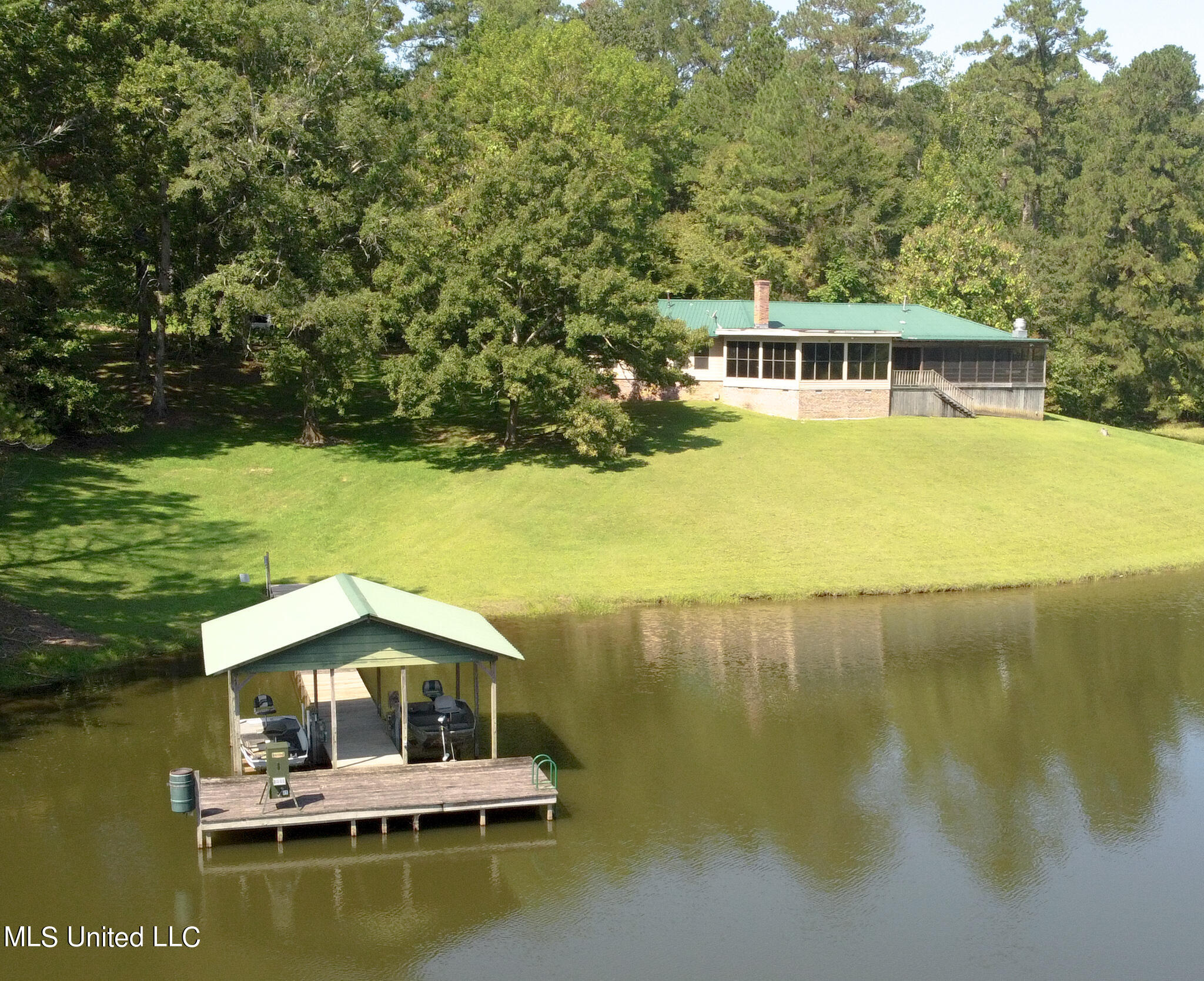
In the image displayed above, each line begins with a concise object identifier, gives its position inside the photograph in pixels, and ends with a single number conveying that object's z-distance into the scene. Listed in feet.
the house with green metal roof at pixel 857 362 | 177.47
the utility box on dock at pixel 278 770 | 64.03
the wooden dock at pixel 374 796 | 63.98
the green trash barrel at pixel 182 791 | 64.39
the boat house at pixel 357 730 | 65.26
